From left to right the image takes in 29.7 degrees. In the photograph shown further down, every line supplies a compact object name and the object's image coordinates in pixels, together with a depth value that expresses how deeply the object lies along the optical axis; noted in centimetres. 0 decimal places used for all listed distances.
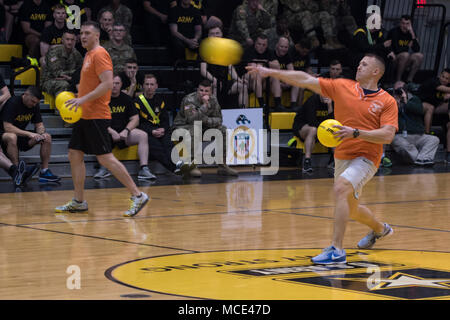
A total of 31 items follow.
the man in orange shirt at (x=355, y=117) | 763
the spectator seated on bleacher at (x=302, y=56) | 1972
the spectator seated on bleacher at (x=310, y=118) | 1688
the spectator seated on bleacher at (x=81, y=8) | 1755
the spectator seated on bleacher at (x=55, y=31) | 1688
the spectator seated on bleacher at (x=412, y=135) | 1827
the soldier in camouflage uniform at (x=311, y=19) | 2117
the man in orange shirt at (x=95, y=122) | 1035
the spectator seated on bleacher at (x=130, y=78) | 1627
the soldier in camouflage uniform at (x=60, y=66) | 1602
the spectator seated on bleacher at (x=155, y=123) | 1572
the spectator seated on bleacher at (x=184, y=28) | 1883
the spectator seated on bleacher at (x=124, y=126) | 1516
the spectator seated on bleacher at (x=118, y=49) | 1673
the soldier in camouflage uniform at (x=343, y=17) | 2200
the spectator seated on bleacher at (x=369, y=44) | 2042
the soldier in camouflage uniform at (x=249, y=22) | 1903
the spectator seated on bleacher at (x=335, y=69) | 1792
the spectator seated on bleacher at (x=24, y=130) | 1413
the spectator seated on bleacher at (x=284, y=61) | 1895
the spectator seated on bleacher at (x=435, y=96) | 1920
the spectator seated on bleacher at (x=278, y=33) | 1997
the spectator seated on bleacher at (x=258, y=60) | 1812
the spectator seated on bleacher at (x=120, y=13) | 1819
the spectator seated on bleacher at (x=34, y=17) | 1759
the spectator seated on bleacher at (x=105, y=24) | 1738
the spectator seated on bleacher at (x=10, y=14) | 1792
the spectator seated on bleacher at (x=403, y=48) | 2098
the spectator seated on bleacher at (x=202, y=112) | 1585
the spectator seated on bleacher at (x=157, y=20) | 1933
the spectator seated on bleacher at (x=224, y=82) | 1775
